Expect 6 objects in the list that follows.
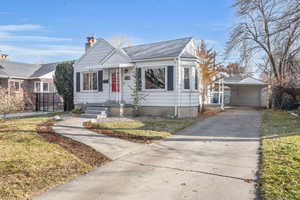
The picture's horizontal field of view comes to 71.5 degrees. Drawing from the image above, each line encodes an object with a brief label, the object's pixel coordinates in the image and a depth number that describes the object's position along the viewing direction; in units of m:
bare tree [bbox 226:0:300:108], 16.31
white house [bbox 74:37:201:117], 12.44
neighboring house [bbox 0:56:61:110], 20.98
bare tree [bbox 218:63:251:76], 31.93
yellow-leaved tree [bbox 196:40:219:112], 16.38
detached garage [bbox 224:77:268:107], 23.06
